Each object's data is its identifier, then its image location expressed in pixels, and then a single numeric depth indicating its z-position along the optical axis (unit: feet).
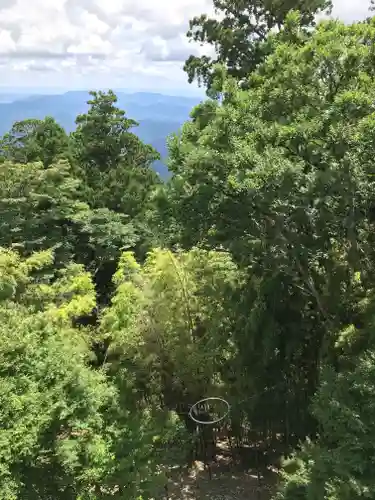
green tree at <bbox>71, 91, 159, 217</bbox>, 57.77
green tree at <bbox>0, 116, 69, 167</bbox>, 51.65
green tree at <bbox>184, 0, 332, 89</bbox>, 44.45
